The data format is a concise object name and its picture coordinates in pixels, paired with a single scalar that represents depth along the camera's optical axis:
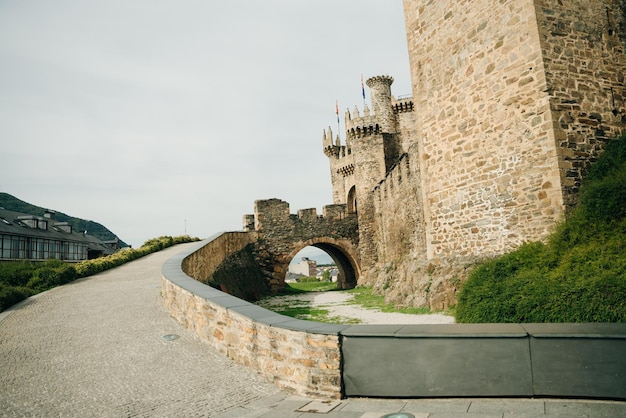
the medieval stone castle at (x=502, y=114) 7.49
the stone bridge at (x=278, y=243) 20.05
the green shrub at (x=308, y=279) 56.69
